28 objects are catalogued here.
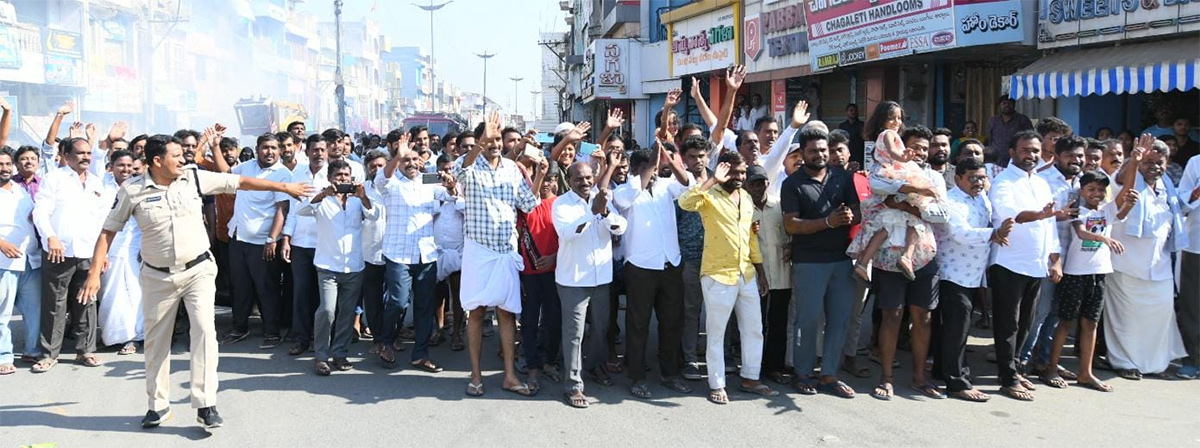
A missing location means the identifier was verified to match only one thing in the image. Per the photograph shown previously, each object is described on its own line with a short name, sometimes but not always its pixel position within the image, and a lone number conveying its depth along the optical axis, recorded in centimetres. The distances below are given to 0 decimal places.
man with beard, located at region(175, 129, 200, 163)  814
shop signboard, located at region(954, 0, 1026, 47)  1150
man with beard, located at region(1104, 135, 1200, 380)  636
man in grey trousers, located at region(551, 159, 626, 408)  581
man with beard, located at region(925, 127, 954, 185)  650
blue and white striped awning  916
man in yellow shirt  577
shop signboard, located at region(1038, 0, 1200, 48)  954
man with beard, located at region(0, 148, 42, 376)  674
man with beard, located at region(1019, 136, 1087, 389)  618
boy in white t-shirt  613
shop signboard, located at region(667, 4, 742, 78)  2053
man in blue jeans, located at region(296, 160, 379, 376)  664
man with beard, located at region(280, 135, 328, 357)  716
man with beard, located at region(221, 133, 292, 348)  763
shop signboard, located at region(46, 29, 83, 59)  3900
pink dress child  565
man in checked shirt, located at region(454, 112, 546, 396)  603
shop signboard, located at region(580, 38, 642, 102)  3038
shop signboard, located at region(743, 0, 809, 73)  1747
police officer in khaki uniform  526
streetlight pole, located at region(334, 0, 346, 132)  3689
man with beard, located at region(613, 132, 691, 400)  601
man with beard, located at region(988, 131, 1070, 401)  589
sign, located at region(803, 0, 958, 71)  1240
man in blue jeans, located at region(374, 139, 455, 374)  675
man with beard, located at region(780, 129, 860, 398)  584
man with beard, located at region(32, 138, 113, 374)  693
